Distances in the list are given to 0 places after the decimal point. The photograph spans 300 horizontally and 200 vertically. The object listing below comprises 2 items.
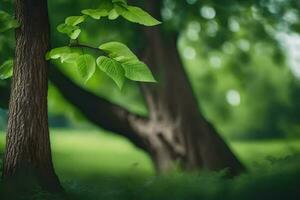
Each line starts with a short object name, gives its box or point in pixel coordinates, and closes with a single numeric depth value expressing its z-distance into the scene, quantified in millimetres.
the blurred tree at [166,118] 9844
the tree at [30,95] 5410
